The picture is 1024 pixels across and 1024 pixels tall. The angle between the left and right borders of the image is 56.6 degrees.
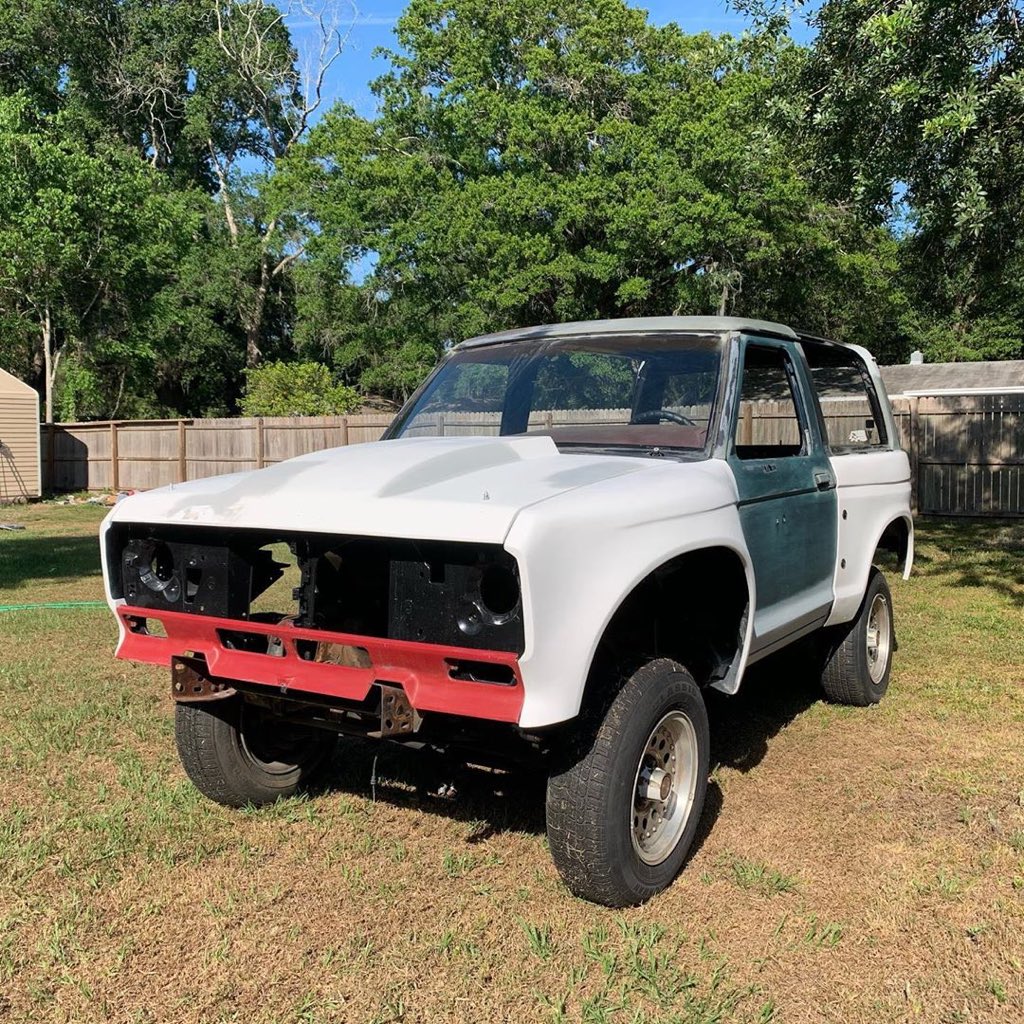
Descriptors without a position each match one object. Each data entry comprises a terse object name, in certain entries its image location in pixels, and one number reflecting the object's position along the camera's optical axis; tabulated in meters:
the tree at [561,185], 24.03
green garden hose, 8.58
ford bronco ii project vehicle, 2.73
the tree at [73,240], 25.05
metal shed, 23.06
